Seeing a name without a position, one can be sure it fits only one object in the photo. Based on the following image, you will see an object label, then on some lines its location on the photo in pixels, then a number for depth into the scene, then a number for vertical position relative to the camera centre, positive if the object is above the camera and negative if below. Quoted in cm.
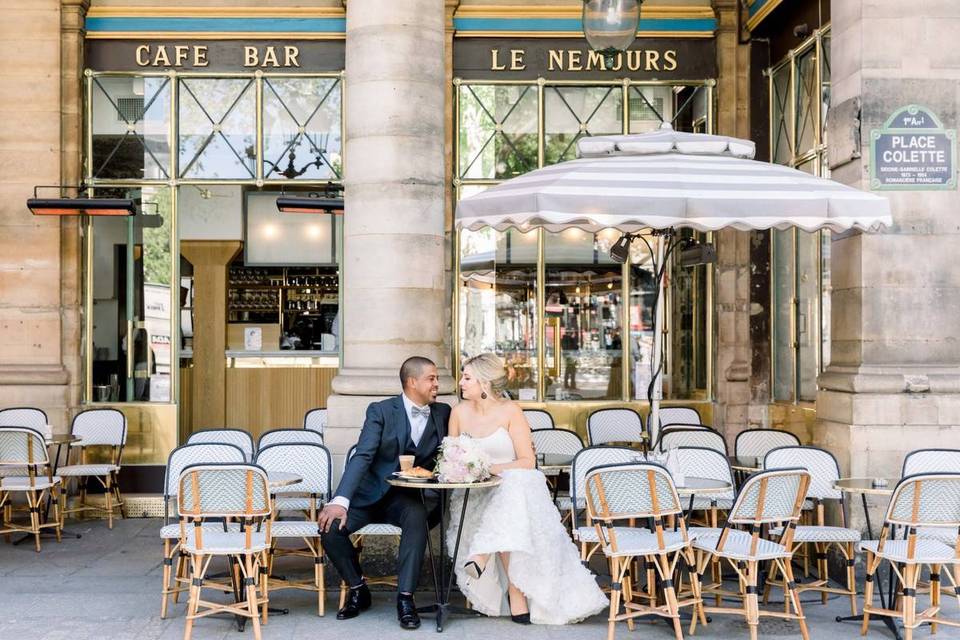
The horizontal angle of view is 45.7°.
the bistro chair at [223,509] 654 -106
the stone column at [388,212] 838 +83
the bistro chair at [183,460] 752 -92
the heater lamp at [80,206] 1121 +118
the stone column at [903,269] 821 +38
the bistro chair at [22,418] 1088 -88
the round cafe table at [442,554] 667 -144
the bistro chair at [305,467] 793 -101
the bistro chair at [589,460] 736 -89
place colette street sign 836 +122
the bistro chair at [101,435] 1112 -107
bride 692 -128
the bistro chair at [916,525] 654 -118
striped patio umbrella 677 +75
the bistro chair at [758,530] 636 -119
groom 697 -99
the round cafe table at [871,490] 684 -106
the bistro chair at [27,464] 959 -117
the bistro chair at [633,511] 639 -106
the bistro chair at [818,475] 768 -105
